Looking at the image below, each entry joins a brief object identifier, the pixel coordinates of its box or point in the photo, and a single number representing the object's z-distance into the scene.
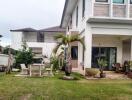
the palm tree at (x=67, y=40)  6.99
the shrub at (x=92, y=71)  7.02
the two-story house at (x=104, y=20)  7.18
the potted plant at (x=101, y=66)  7.02
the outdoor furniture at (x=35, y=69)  7.61
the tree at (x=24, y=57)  11.00
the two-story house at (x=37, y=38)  16.76
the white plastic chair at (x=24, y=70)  8.10
